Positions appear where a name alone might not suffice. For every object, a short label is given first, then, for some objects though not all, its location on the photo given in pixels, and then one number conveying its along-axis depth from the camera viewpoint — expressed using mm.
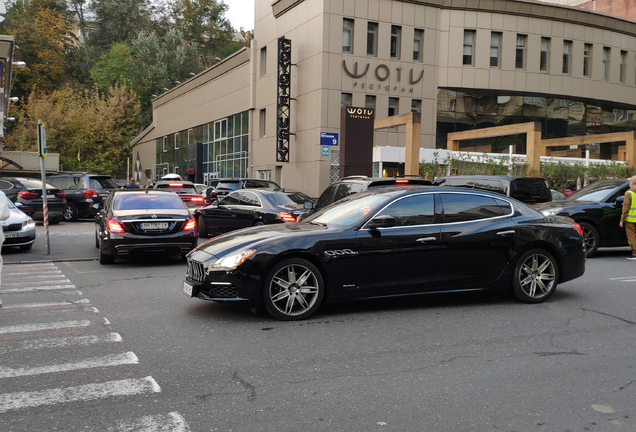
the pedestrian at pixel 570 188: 23062
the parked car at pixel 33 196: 21781
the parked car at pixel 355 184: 11461
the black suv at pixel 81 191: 24120
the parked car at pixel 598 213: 13055
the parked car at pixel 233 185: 23422
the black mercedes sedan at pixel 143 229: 11375
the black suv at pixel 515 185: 13359
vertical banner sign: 33875
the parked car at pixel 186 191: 20312
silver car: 13484
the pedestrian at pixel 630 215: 12469
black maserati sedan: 6684
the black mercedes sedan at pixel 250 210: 14414
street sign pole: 13458
